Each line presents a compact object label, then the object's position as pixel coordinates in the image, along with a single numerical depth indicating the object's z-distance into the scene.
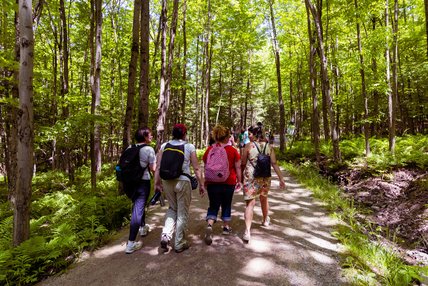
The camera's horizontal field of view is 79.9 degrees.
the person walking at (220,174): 4.68
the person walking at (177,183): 4.27
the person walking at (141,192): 4.48
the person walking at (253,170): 4.87
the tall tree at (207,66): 17.98
